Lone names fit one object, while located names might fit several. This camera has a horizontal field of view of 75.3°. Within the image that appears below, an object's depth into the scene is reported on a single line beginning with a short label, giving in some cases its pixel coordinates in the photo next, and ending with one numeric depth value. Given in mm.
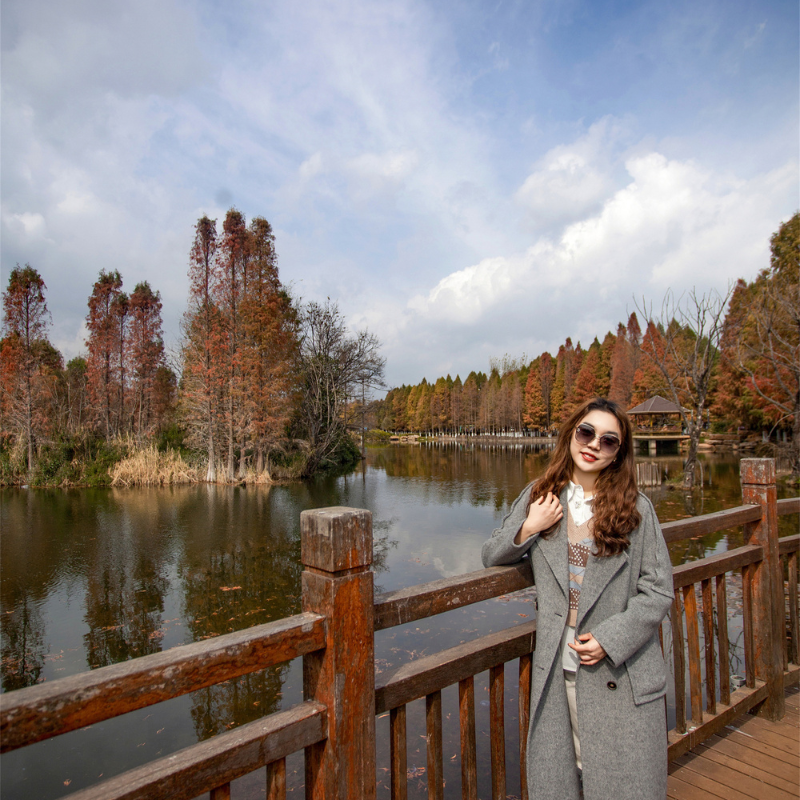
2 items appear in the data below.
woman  1537
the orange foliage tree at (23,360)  18594
